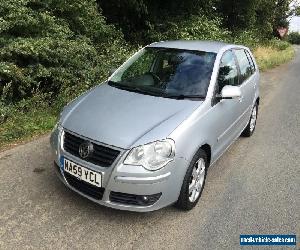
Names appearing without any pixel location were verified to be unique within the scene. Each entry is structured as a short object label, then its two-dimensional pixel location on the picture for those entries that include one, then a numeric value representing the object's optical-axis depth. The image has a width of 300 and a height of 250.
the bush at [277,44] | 16.43
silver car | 2.25
